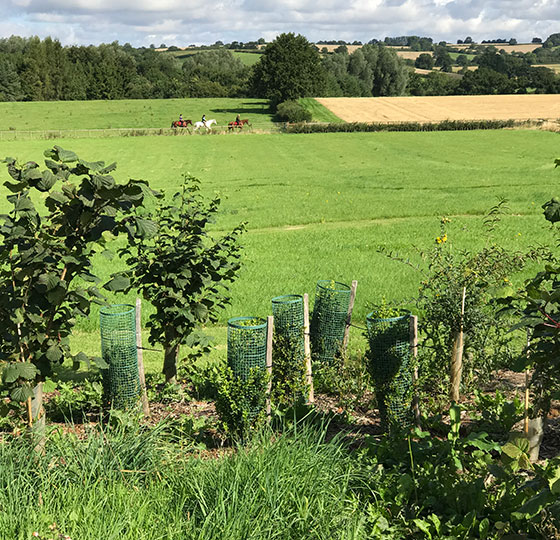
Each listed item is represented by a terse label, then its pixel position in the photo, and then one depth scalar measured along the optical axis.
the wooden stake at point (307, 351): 6.98
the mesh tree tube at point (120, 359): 6.72
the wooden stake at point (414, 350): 6.03
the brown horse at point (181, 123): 58.46
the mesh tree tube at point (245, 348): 6.47
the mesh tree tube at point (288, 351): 6.80
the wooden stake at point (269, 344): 6.42
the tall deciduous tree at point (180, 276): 7.08
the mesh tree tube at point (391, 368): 6.08
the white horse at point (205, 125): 56.79
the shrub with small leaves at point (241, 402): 5.92
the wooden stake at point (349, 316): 7.69
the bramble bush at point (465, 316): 6.32
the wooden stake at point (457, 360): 6.29
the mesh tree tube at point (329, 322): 8.14
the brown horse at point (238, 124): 57.00
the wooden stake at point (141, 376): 6.59
